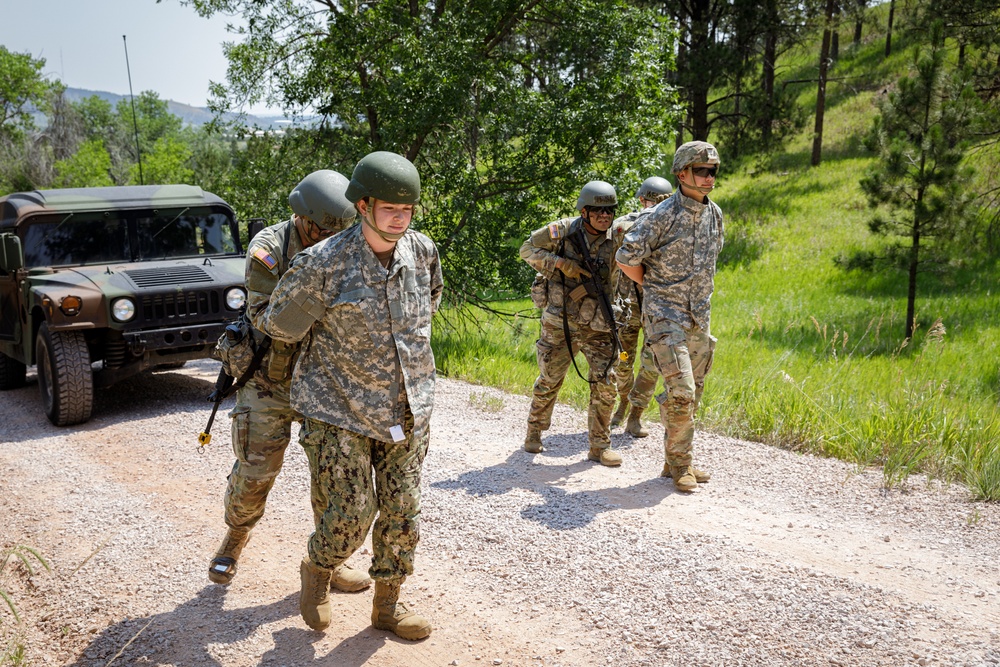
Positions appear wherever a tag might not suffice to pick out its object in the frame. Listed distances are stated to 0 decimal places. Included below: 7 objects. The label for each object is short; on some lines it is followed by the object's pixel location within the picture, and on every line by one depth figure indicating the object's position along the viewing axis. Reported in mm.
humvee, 7293
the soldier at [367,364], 3254
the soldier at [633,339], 6586
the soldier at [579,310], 6102
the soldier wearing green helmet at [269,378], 3777
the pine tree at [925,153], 12000
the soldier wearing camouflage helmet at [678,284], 5445
